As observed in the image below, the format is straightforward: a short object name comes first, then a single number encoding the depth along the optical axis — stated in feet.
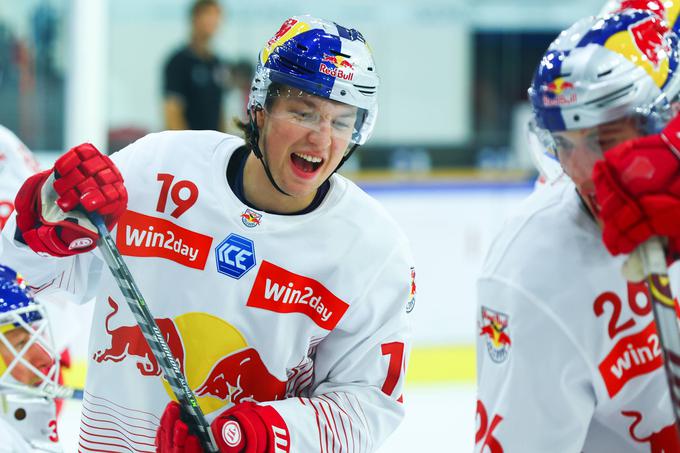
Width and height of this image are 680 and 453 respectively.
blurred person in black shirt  39.68
